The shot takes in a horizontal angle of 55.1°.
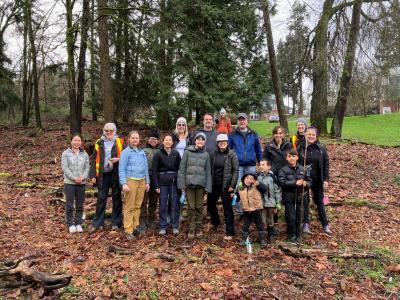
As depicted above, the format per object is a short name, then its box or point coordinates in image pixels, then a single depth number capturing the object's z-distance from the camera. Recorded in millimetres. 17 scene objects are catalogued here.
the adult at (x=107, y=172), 7203
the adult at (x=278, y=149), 7192
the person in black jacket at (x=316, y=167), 7086
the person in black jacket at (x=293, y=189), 6789
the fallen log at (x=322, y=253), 6195
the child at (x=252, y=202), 6543
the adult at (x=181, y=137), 7336
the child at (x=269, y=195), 6727
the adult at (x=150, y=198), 7281
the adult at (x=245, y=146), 7383
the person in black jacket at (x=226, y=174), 6839
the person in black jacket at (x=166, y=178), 7078
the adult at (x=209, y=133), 7422
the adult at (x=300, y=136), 7315
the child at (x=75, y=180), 7242
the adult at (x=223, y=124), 8562
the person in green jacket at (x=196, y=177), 6812
